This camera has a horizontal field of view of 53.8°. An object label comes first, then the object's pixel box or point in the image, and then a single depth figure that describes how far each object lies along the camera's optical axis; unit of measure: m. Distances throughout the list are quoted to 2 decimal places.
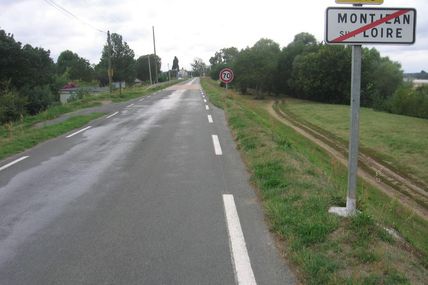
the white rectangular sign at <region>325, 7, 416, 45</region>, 4.83
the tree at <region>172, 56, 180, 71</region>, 197.88
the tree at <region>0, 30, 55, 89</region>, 39.56
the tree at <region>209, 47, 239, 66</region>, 137.04
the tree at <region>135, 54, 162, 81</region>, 123.81
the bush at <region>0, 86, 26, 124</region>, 30.45
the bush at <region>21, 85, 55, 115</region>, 39.94
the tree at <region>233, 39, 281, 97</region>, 57.22
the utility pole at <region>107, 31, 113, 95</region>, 37.88
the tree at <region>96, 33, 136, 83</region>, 86.75
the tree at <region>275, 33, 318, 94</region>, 63.96
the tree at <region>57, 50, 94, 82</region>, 116.12
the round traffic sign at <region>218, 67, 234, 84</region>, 23.66
